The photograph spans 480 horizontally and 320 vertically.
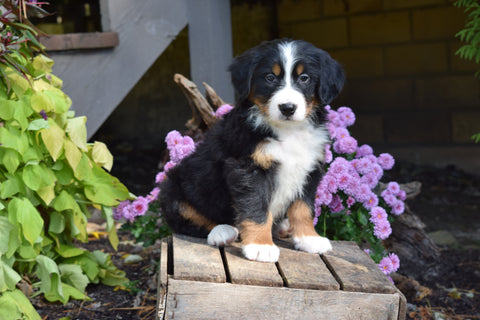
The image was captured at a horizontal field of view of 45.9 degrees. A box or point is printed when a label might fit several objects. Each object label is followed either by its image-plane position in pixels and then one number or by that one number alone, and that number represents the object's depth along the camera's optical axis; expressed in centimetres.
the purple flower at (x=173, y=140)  349
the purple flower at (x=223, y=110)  360
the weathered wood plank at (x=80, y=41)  392
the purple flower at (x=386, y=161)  354
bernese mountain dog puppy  260
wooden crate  229
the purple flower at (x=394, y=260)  326
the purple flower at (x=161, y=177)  356
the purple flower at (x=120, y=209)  362
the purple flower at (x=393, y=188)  343
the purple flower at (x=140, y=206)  346
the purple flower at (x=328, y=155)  322
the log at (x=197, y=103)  388
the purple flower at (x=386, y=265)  319
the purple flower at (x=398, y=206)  340
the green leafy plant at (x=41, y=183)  273
